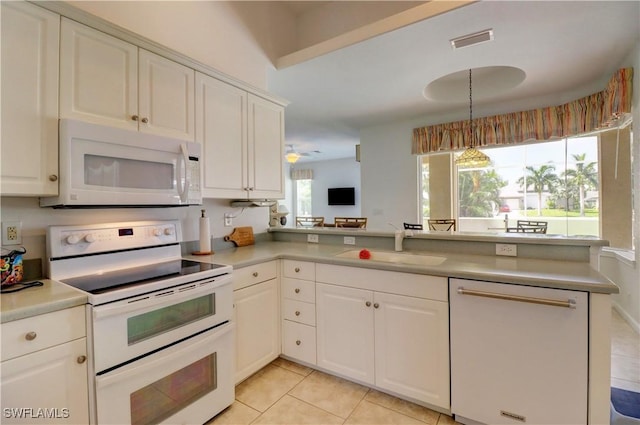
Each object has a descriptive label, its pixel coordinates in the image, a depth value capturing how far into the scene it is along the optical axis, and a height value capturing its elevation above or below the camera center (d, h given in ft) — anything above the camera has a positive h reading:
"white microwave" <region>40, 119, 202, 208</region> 4.57 +0.76
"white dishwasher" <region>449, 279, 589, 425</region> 4.42 -2.32
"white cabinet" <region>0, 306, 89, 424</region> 3.39 -1.95
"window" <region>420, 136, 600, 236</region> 12.95 +1.14
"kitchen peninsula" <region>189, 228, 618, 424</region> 4.42 -1.96
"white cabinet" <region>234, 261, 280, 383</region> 6.38 -2.47
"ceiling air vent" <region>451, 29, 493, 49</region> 7.91 +4.75
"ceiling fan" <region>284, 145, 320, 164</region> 20.59 +4.92
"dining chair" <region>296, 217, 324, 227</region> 16.59 -0.64
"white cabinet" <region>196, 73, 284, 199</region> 6.86 +1.81
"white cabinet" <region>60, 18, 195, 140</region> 4.75 +2.31
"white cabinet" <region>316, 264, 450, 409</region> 5.46 -2.44
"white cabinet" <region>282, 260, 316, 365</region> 6.98 -2.44
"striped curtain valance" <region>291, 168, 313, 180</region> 29.78 +3.69
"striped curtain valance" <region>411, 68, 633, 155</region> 9.89 +3.83
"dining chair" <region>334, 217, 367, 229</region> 14.23 -0.62
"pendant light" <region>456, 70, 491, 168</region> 11.71 +2.06
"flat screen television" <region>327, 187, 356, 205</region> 27.73 +1.44
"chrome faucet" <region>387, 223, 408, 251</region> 7.55 -0.74
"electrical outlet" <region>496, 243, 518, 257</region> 6.42 -0.86
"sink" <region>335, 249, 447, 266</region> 6.76 -1.15
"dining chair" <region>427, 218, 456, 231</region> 13.72 -0.61
